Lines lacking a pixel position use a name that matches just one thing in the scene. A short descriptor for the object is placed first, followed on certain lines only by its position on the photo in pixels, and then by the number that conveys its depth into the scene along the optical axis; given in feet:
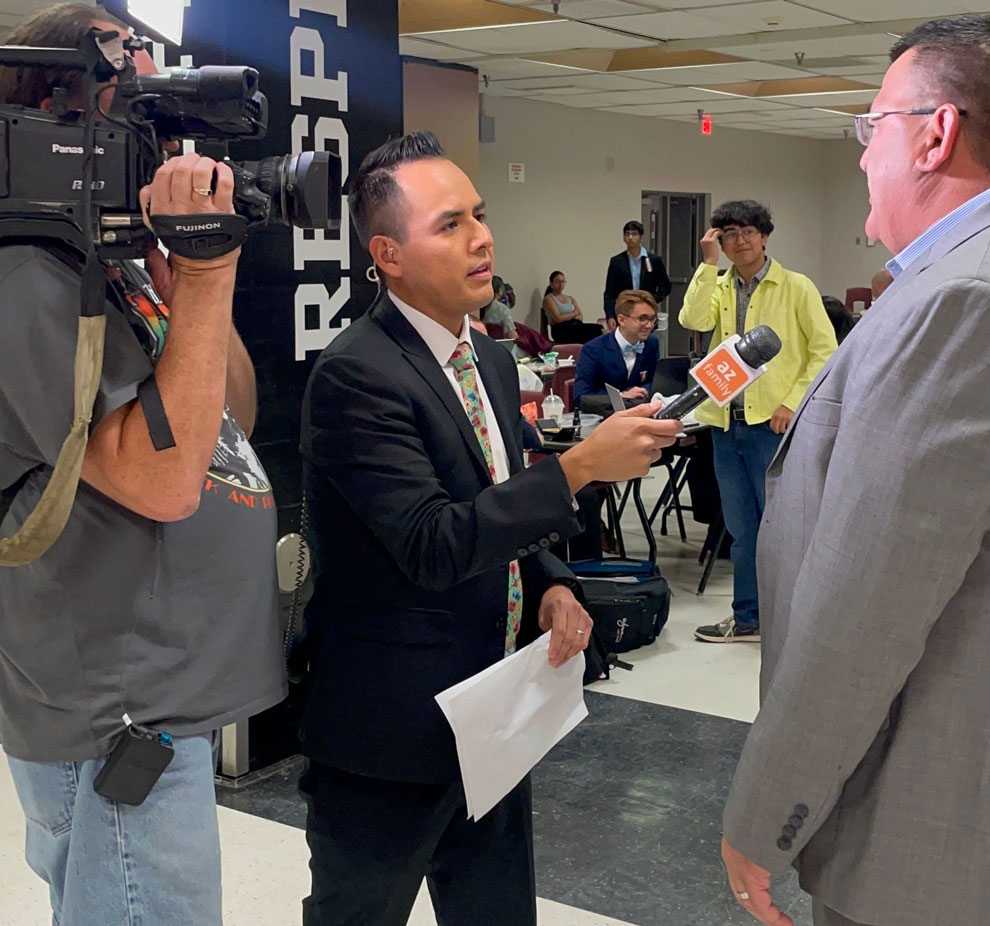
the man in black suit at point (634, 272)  39.88
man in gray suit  3.30
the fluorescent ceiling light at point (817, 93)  40.60
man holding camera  3.81
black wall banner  9.13
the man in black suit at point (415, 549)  4.86
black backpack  13.80
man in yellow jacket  14.37
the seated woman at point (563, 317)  39.29
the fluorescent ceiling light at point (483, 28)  26.25
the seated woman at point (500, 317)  32.09
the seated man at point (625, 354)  19.11
